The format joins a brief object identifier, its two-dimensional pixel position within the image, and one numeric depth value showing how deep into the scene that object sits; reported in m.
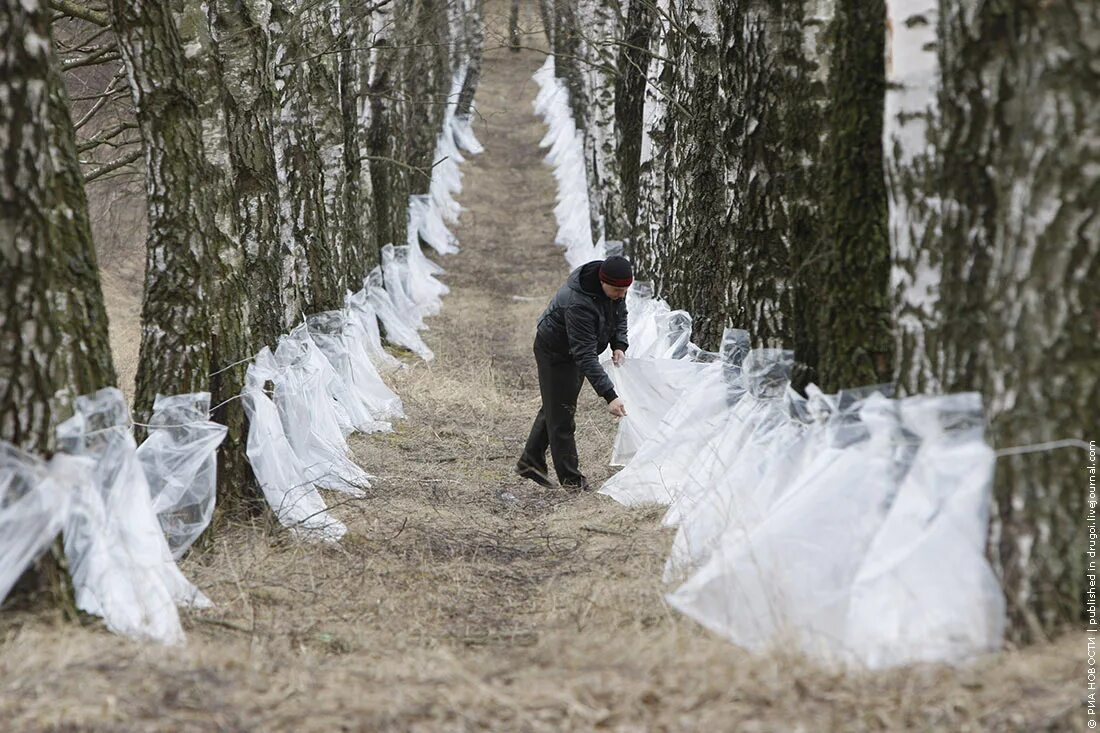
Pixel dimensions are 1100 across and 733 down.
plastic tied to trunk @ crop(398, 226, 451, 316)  37.94
